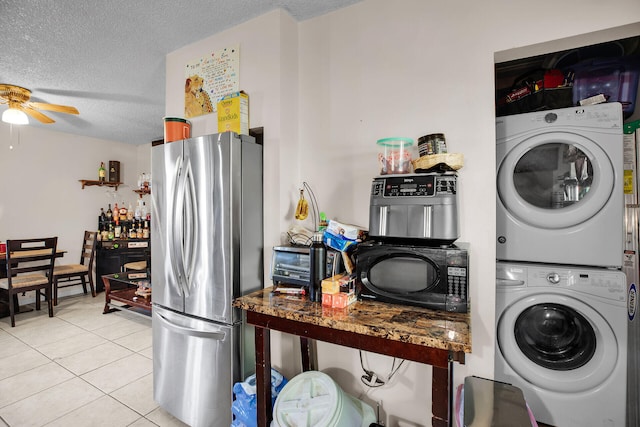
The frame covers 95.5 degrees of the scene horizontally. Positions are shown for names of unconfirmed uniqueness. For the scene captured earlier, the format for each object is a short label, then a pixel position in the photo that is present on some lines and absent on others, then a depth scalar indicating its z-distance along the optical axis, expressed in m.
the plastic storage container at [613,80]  1.70
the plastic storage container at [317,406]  1.35
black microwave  1.23
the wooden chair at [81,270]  4.21
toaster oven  1.49
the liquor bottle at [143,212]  5.43
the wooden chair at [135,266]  4.51
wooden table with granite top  1.03
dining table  3.66
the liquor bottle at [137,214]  5.36
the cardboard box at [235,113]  1.92
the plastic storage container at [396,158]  1.55
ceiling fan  2.79
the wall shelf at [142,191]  5.22
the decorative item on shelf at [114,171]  5.28
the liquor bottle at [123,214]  5.32
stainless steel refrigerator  1.66
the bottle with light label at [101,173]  5.13
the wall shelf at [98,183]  4.96
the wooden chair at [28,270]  3.46
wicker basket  1.35
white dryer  1.59
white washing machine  1.58
